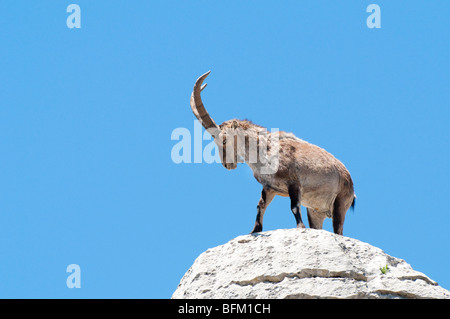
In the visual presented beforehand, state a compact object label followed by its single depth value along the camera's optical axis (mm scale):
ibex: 16469
